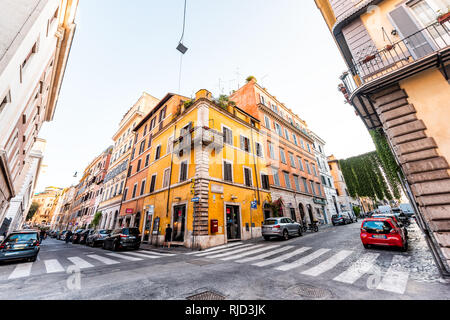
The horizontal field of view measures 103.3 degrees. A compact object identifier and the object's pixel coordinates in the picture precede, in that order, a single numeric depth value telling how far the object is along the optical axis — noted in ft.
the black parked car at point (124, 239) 41.11
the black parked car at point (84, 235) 66.45
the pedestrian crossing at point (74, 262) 20.76
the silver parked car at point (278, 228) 40.81
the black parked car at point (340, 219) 75.33
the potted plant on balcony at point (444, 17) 17.93
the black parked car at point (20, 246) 26.23
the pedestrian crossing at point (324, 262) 15.02
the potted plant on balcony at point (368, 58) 22.09
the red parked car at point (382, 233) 25.47
